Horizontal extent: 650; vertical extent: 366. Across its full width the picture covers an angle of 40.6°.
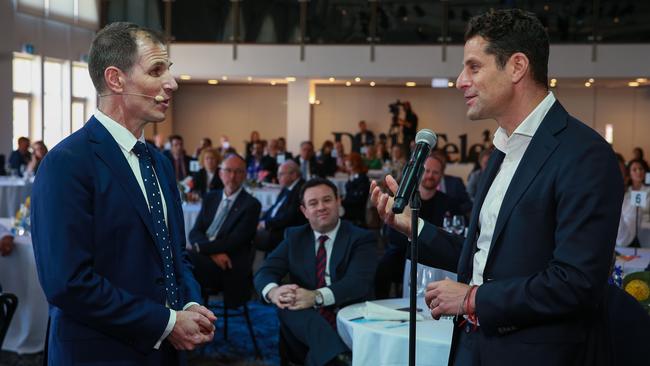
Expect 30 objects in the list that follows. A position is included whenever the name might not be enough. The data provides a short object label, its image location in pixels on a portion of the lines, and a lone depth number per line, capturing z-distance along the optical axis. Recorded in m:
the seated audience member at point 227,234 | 6.33
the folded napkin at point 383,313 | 3.87
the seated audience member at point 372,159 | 17.22
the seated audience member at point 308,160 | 14.70
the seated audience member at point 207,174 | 10.58
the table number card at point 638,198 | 6.57
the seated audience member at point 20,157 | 14.34
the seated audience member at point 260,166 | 13.68
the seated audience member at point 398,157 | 13.77
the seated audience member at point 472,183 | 11.94
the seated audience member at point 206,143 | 15.99
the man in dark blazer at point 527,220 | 2.00
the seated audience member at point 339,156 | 16.64
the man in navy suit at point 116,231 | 2.20
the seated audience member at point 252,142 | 18.83
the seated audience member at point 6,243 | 5.91
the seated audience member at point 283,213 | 8.46
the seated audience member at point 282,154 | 14.48
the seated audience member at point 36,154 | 12.70
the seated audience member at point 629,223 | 6.97
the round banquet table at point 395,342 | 3.46
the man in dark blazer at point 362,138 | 23.15
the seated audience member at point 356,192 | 11.52
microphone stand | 2.14
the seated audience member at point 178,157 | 13.91
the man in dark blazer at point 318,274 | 4.48
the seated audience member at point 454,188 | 8.57
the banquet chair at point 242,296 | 6.13
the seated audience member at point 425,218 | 6.93
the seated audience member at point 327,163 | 14.74
